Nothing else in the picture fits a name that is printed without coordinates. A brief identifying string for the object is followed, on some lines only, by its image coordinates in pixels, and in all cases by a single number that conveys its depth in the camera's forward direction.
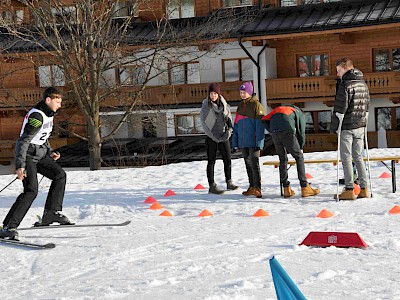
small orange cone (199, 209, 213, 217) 10.42
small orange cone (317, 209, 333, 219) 9.70
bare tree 23.61
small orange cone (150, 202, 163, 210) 11.27
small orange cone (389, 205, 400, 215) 9.64
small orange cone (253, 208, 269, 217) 10.14
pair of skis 8.51
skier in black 8.86
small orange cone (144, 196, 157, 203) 11.92
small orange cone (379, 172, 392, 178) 13.56
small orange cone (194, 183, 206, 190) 13.33
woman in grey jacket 12.14
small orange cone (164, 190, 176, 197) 12.62
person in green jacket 11.25
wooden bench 11.46
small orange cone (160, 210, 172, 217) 10.64
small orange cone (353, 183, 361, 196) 11.40
